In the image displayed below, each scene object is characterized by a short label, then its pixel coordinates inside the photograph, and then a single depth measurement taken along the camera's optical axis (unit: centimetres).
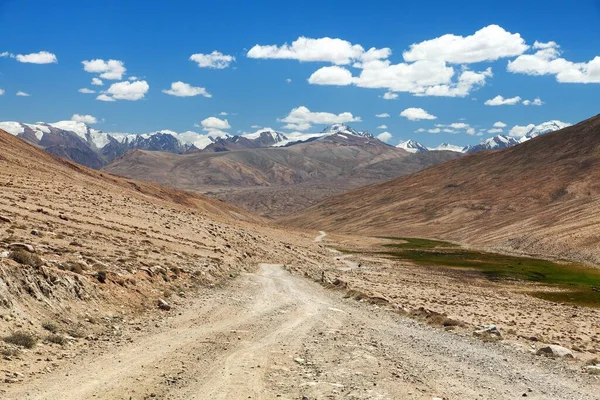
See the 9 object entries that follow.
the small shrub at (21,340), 1864
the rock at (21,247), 2827
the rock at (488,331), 2709
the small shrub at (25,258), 2517
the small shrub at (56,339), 1998
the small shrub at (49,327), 2114
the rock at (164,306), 2910
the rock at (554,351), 2280
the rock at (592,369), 2030
